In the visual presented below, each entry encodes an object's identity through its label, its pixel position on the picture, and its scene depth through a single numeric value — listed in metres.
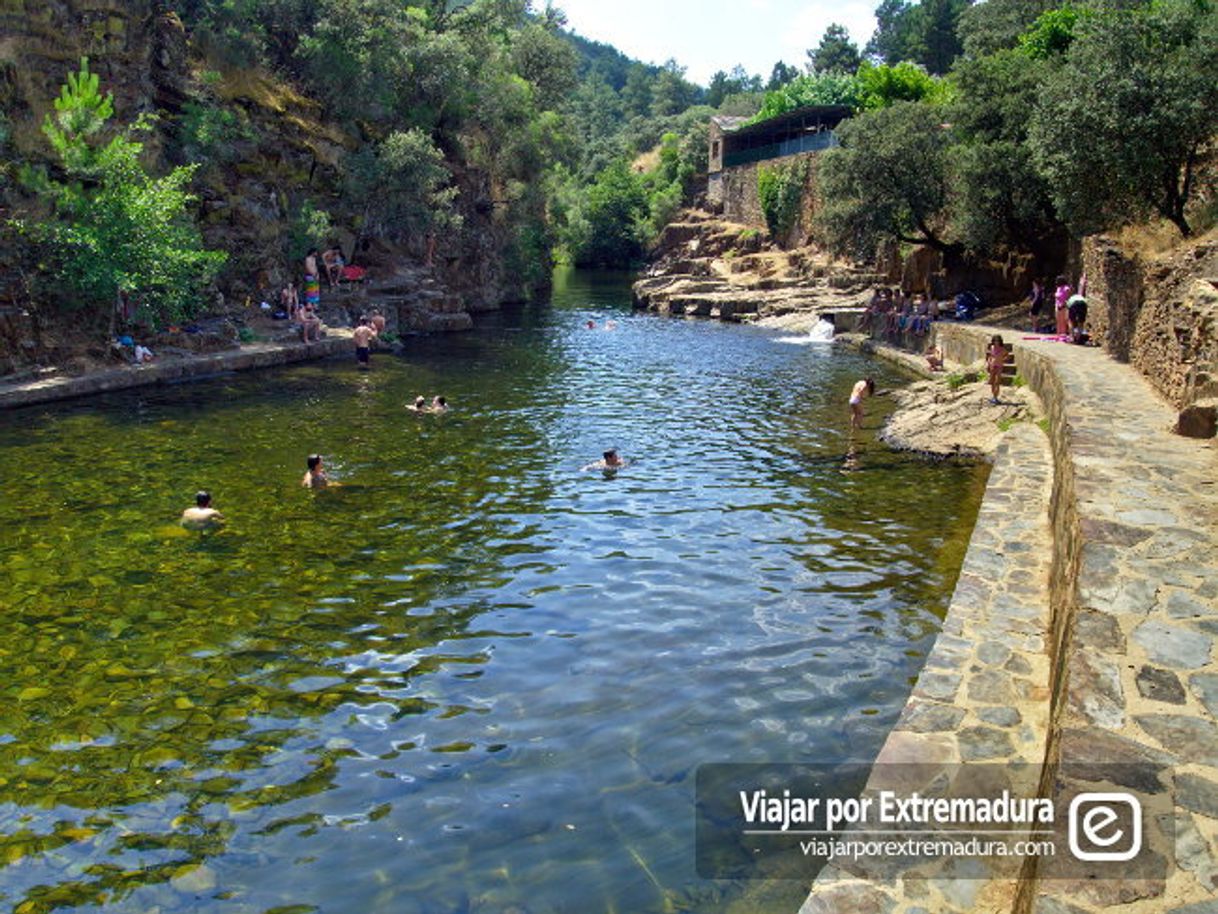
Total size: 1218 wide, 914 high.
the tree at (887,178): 36.03
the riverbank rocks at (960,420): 18.19
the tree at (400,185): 37.25
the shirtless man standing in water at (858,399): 20.42
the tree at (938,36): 89.44
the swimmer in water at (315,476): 15.37
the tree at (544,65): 60.03
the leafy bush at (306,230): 34.47
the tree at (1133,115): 22.62
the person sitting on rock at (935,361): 29.30
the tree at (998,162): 32.06
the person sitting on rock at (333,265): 36.45
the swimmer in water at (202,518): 13.19
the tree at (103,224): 23.06
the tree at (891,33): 100.06
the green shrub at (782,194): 60.97
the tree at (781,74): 142.25
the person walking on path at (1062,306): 26.17
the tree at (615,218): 86.06
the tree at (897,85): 61.09
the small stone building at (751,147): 63.50
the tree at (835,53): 106.31
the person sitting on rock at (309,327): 30.67
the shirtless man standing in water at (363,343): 29.06
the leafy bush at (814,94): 66.19
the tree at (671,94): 140.12
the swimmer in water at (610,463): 17.21
